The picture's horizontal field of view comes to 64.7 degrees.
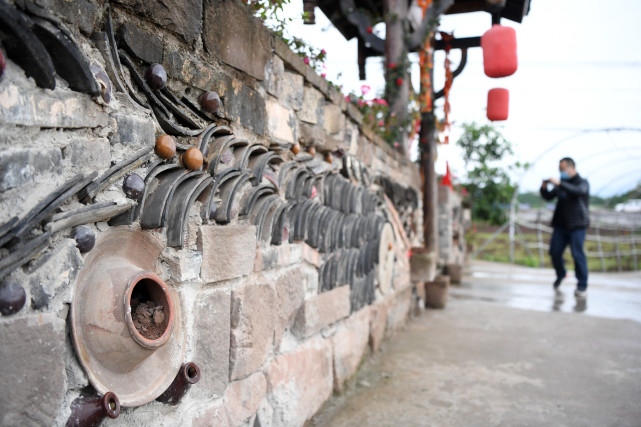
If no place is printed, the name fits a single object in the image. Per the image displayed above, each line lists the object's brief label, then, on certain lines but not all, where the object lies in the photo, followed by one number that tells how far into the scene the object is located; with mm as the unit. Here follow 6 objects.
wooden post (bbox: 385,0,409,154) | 4859
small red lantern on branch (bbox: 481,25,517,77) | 3982
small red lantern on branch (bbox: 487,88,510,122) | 4566
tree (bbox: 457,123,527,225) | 9695
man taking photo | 5246
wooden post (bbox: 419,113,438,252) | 5250
